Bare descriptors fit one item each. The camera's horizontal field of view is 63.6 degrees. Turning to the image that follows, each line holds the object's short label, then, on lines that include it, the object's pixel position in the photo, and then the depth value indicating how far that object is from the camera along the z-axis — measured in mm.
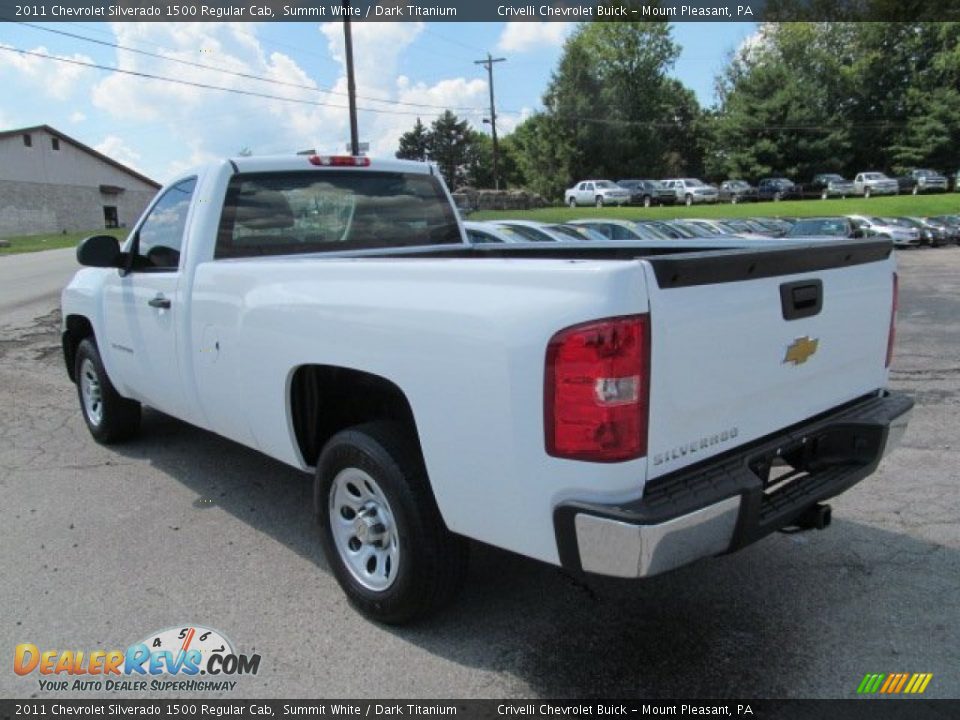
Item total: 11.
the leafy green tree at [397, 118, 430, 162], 99500
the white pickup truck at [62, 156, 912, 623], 2322
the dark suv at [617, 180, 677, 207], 51406
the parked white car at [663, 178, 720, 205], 51250
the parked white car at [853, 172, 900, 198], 51406
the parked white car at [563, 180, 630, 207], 51156
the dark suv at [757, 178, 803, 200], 52750
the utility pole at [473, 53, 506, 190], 59875
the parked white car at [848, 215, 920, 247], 31281
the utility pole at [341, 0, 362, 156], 25328
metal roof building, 54031
